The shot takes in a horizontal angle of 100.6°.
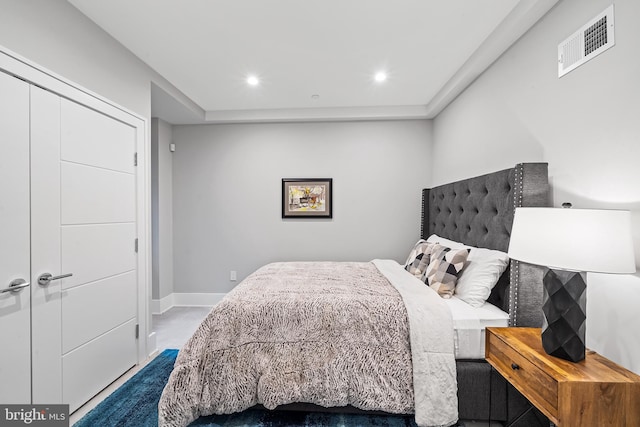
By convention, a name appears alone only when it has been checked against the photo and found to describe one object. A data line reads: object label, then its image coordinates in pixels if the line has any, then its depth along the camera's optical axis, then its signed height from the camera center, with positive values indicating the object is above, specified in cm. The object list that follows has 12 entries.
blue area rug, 163 -128
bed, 155 -86
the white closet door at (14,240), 136 -14
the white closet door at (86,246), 158 -22
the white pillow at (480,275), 176 -43
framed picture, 358 +21
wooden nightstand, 96 -67
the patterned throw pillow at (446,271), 193 -44
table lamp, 96 -16
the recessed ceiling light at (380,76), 251 +132
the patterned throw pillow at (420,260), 235 -44
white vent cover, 125 +87
